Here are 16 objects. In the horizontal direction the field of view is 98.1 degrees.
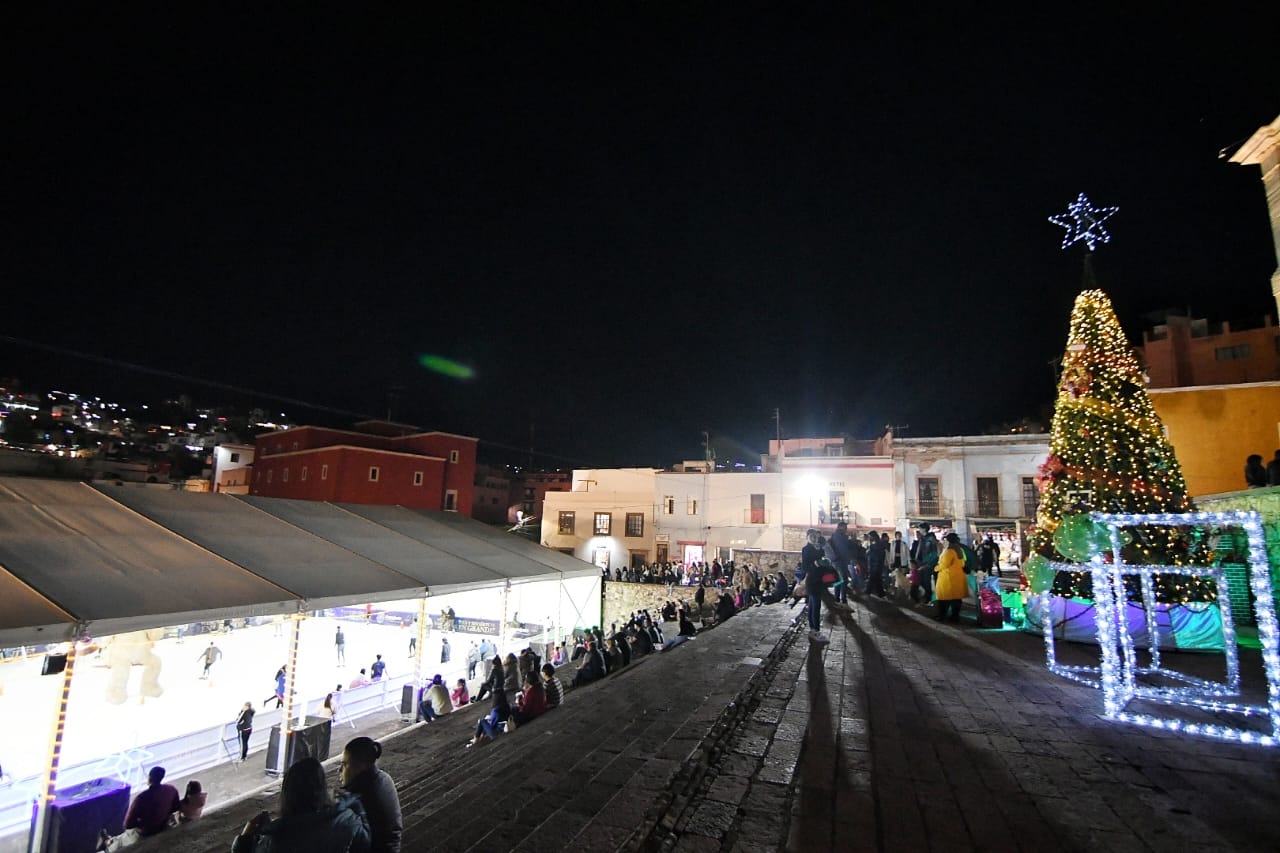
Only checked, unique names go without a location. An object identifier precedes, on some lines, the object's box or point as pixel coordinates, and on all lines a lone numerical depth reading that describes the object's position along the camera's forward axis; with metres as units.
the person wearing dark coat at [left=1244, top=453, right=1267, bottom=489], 8.06
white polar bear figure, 7.64
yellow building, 10.97
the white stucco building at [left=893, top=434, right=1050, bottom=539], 23.17
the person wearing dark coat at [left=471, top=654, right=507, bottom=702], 8.59
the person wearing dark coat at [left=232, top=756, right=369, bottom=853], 2.41
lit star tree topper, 7.74
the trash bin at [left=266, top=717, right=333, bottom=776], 6.95
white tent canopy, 5.34
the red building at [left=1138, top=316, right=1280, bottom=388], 25.05
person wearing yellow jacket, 8.48
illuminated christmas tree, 7.30
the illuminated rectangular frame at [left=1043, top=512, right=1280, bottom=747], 3.88
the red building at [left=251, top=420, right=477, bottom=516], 28.75
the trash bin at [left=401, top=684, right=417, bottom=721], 9.06
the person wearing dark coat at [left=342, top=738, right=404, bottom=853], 2.62
